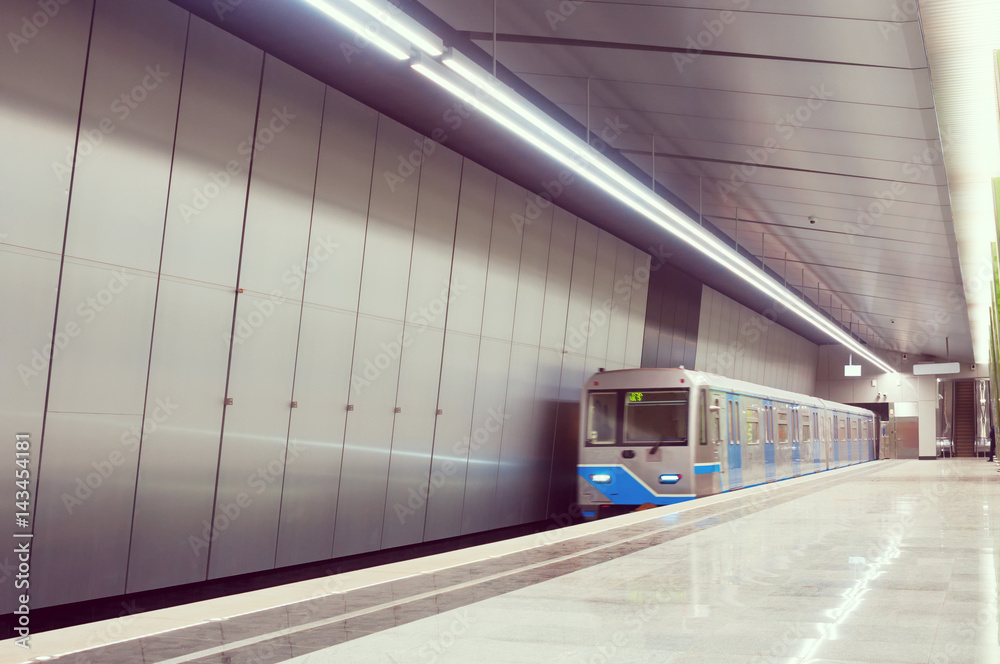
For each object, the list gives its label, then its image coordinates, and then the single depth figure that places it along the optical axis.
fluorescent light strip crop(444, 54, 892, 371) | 7.07
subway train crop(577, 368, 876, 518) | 13.70
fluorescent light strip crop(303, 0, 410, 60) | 5.69
